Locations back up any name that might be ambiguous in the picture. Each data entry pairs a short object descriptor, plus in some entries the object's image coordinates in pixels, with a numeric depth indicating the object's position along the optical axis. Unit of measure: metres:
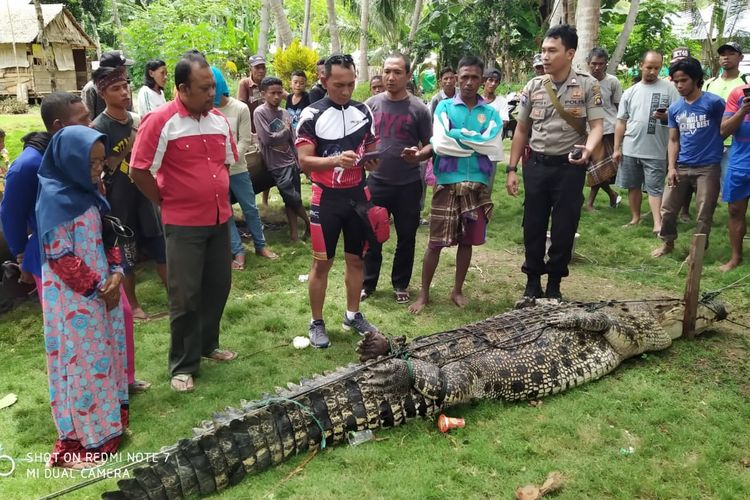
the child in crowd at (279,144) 6.26
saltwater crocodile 2.59
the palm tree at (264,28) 13.77
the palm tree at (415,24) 17.02
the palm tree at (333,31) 14.86
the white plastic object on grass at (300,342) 4.16
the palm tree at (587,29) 7.54
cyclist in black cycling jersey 3.77
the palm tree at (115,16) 24.70
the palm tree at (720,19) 13.33
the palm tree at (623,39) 10.85
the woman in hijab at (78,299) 2.67
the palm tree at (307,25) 18.14
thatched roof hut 17.31
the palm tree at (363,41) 17.70
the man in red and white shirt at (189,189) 3.24
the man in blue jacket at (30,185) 2.90
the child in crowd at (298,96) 6.77
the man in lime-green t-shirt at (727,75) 5.80
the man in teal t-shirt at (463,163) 4.49
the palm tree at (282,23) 11.66
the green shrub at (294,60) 14.59
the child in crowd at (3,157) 5.86
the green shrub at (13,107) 15.17
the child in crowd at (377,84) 6.89
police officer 4.31
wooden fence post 4.03
